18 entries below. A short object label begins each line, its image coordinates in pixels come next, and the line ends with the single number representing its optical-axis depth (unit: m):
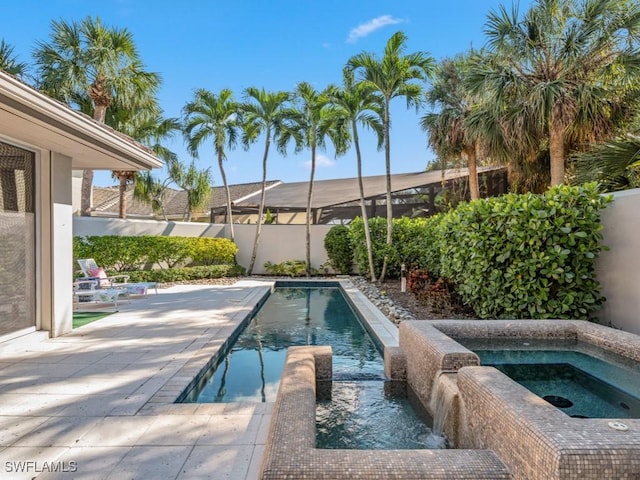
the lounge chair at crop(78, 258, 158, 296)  9.33
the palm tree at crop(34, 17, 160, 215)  12.44
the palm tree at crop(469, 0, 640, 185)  8.77
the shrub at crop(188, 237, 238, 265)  15.27
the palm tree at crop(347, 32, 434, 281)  11.66
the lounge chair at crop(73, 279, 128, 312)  8.43
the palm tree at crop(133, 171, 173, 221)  16.09
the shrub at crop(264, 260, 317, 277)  17.33
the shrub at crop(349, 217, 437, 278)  13.02
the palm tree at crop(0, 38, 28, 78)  11.55
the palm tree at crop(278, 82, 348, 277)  14.69
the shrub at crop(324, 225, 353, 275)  16.92
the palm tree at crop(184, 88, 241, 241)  15.56
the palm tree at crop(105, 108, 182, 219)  14.48
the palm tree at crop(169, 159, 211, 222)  19.28
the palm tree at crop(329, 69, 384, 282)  12.63
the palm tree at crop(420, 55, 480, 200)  13.84
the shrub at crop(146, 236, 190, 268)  13.80
